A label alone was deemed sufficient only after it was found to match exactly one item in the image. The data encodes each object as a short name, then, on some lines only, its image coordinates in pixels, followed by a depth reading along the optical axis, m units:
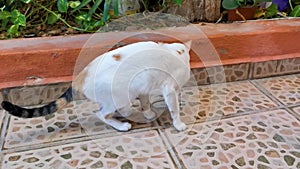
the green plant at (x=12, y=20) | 1.08
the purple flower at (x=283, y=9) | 1.26
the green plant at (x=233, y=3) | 1.19
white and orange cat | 0.78
